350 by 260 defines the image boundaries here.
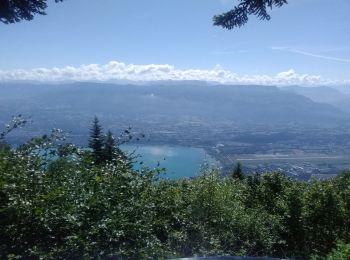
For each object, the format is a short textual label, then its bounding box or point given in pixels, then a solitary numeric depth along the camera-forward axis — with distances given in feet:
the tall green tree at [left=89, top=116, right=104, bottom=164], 101.65
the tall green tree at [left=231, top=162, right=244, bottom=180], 119.70
